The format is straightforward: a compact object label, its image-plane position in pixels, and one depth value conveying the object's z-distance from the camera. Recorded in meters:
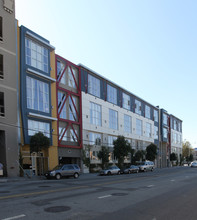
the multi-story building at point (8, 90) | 26.11
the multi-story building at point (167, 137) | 79.99
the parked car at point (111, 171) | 34.53
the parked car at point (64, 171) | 25.44
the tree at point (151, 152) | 60.00
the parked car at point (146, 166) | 44.42
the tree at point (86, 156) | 39.17
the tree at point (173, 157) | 81.81
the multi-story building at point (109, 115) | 42.59
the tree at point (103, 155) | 41.56
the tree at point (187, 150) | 107.99
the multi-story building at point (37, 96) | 29.58
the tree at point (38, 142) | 28.16
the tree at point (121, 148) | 44.56
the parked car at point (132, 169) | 39.04
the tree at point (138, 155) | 54.92
